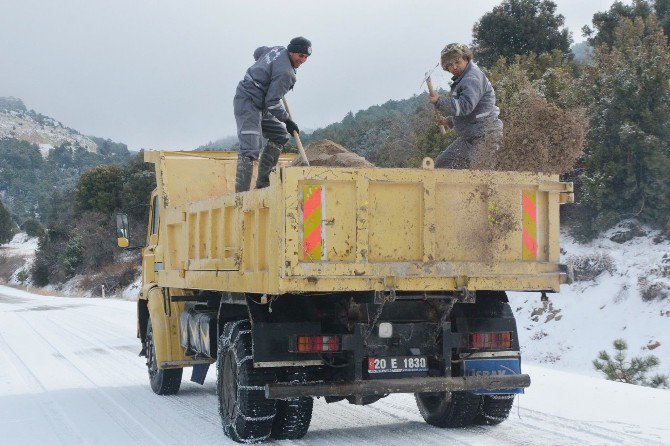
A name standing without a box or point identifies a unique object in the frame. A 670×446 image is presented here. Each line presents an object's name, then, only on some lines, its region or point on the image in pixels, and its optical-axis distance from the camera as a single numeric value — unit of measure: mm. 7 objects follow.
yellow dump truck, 6094
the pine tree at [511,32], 30406
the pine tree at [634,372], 13000
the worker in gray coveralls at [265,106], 7953
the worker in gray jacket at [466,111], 7449
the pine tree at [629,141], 19797
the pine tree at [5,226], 92375
